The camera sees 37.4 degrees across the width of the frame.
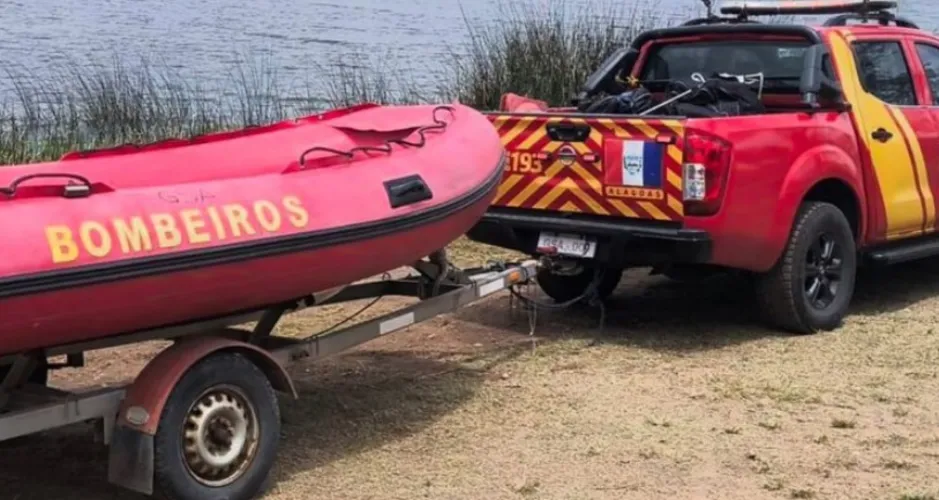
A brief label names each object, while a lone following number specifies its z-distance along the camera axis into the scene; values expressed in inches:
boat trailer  186.9
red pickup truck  273.6
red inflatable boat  177.0
